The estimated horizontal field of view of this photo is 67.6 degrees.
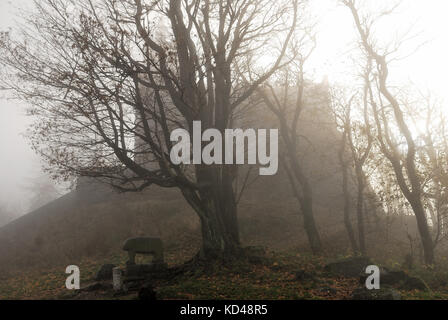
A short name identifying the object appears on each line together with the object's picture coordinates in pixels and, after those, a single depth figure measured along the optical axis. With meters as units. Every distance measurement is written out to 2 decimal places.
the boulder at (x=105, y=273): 12.14
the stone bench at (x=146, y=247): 11.55
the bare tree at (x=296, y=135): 16.84
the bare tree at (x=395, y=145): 13.10
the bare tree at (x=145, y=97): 9.64
